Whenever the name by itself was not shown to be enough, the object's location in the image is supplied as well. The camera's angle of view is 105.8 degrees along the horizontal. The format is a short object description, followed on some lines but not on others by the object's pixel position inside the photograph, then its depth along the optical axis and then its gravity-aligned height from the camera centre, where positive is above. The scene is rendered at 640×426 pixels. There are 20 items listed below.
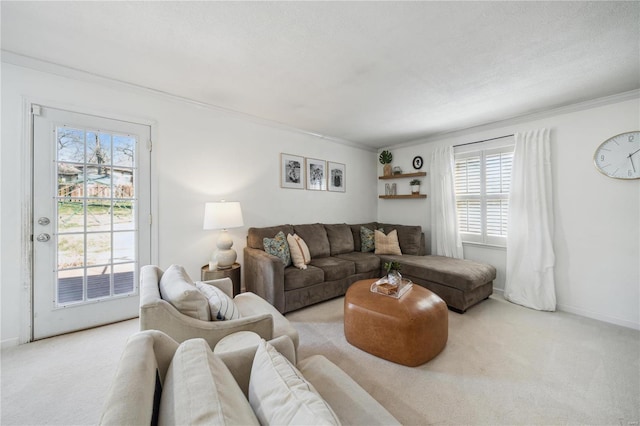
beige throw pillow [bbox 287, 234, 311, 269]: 3.10 -0.47
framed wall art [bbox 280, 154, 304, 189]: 3.77 +0.72
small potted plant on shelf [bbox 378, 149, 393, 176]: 4.81 +1.08
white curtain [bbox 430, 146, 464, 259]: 3.86 +0.11
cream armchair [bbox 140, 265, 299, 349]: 1.26 -0.60
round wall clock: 2.50 +0.57
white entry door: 2.19 +0.02
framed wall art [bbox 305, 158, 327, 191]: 4.09 +0.72
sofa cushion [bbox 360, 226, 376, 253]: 4.12 -0.44
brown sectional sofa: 2.77 -0.71
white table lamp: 2.75 -0.07
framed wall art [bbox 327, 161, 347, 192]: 4.39 +0.71
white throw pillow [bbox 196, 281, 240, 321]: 1.52 -0.57
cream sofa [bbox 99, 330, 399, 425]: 0.58 -0.50
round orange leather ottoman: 1.89 -0.92
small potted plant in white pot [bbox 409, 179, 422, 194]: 4.34 +0.50
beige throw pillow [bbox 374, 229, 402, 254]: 3.90 -0.47
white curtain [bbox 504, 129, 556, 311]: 2.96 -0.20
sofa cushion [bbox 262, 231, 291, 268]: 3.04 -0.41
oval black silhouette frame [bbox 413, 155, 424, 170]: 4.37 +0.93
